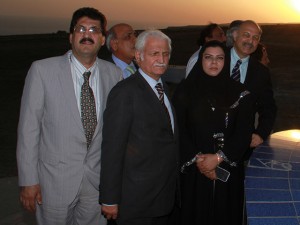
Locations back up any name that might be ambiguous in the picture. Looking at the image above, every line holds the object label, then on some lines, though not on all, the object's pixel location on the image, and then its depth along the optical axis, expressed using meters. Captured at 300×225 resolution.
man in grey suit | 2.60
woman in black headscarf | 3.25
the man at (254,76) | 3.91
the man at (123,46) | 4.30
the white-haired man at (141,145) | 2.57
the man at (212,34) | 5.92
